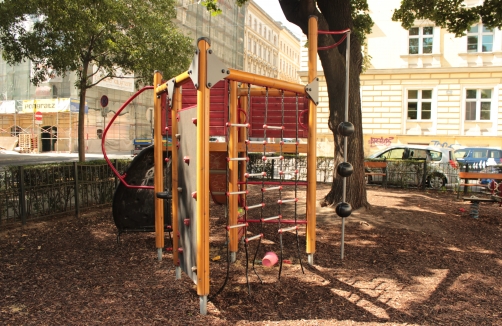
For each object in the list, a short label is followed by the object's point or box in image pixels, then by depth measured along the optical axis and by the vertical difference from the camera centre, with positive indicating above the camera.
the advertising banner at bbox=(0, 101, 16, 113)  31.03 +2.71
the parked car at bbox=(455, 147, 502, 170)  16.12 -0.41
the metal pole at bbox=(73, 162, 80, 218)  7.56 -0.80
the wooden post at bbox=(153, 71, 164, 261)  4.87 -0.34
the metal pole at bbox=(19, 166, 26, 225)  6.56 -0.80
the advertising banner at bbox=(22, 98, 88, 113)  29.53 +2.71
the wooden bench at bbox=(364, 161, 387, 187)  13.24 -0.64
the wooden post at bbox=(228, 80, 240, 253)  4.50 -0.28
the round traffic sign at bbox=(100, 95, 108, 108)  13.93 +1.40
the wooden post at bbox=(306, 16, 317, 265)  4.66 -0.17
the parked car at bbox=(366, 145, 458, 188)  13.17 -0.47
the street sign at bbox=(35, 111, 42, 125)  29.95 +1.87
